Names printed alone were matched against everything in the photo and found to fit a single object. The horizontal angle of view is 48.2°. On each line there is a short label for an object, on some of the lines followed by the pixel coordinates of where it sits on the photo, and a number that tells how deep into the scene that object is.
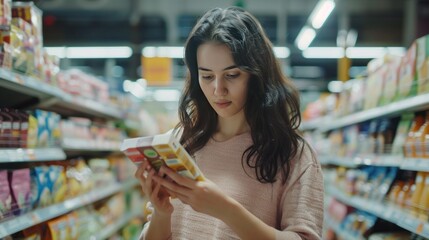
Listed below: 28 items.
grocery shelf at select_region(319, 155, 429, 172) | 2.53
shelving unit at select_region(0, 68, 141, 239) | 2.26
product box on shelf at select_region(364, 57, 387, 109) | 3.57
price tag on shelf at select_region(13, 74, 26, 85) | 2.26
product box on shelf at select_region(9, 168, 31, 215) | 2.42
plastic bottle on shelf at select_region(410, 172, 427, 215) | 2.71
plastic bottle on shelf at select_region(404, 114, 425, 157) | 2.79
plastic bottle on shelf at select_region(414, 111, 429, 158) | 2.63
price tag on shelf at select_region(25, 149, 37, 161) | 2.47
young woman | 1.56
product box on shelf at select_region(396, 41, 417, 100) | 2.82
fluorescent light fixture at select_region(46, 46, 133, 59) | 11.94
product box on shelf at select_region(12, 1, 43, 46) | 2.67
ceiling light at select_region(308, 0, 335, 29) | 6.64
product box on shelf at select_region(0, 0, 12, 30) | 2.17
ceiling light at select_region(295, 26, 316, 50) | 8.28
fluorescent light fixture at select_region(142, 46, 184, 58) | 11.14
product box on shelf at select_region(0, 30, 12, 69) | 2.19
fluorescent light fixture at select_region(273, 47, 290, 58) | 10.33
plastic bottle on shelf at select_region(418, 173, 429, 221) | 2.53
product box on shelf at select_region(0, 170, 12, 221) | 2.25
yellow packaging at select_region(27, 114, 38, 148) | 2.63
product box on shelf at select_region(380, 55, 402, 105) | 3.18
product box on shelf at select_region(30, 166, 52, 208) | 2.71
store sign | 9.17
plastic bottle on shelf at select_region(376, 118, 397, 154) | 3.53
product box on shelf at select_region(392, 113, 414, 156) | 3.06
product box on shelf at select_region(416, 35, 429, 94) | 2.60
